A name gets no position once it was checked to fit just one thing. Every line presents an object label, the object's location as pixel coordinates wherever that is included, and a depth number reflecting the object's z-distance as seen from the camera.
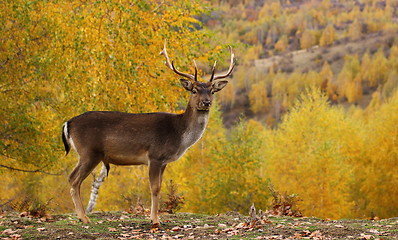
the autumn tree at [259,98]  175.62
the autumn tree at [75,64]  15.01
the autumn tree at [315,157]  35.75
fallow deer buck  10.14
